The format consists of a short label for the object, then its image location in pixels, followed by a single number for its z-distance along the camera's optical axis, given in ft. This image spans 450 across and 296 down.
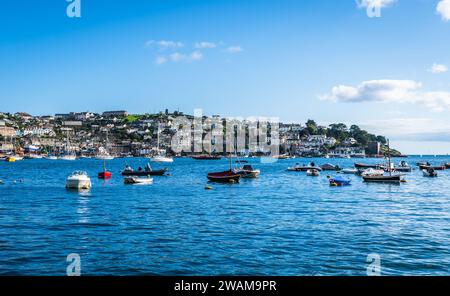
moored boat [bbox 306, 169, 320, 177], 267.59
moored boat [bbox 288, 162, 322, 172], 314.37
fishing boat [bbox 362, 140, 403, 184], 199.72
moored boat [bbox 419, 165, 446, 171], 360.89
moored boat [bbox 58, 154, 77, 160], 633.86
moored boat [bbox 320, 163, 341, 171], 342.27
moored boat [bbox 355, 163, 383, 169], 332.51
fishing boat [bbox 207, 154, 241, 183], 200.23
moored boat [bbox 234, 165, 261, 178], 235.77
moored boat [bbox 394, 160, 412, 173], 313.44
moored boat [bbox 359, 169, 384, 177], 207.00
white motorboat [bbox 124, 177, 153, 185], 190.19
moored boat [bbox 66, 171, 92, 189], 158.40
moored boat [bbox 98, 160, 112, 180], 231.09
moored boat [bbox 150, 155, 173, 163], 497.87
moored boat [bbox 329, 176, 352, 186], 186.72
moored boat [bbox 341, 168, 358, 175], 293.23
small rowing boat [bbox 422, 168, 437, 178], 260.62
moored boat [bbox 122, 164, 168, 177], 251.80
